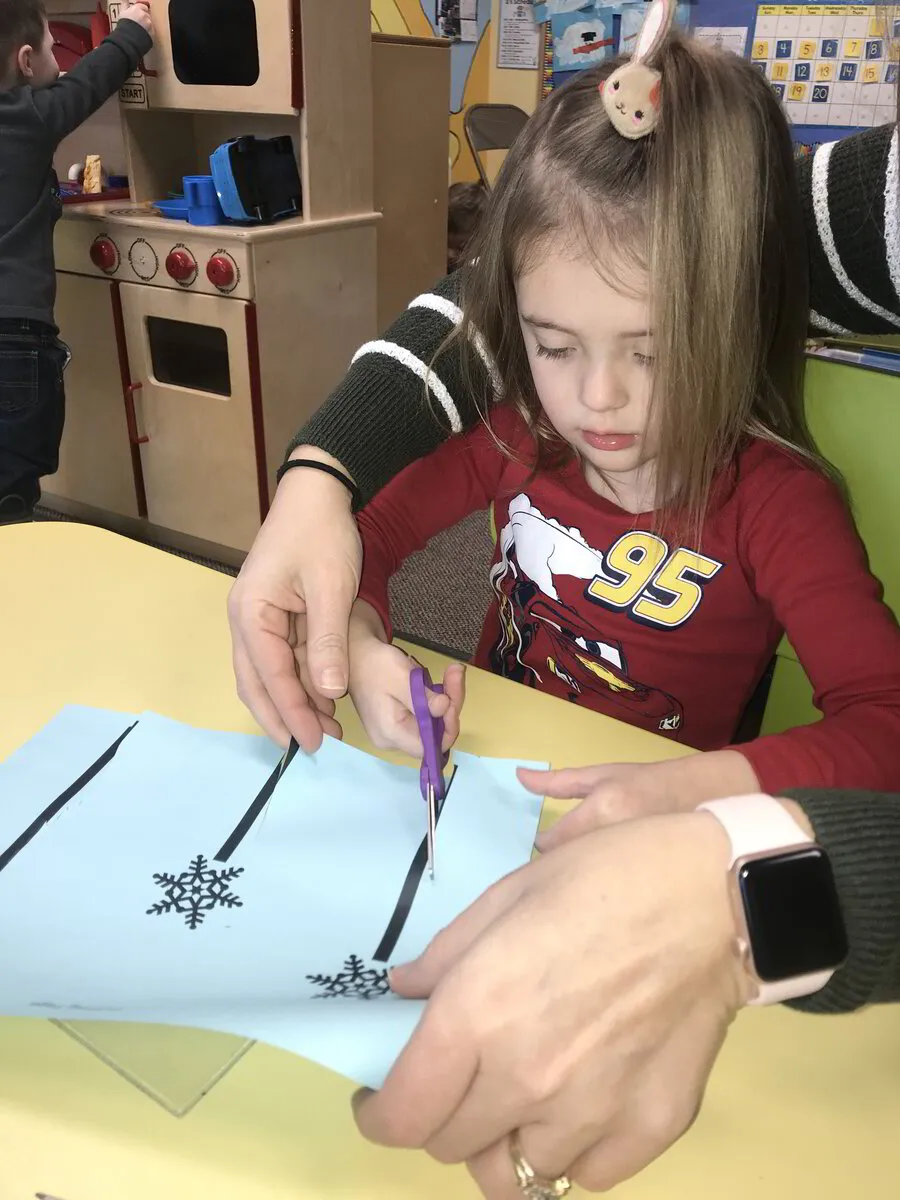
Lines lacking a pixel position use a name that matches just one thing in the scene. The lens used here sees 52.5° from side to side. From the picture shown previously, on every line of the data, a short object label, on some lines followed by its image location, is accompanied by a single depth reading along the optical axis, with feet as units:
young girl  1.80
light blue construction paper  1.24
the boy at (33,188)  5.31
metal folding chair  9.05
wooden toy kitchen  5.36
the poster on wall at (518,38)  9.89
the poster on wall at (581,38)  9.26
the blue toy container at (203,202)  5.36
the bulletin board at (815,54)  7.64
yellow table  1.09
